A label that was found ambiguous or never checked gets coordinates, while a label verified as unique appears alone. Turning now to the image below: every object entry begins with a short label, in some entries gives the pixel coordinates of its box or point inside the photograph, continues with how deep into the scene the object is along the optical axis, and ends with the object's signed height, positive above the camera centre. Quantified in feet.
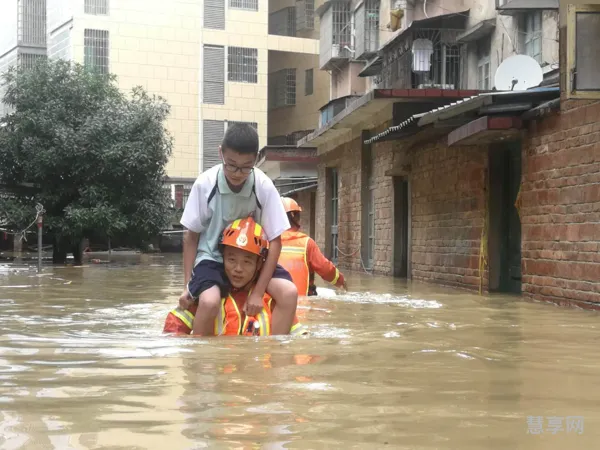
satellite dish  40.22 +6.51
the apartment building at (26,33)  130.41 +26.60
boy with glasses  17.92 -0.42
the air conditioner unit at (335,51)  97.19 +17.98
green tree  76.28 +4.92
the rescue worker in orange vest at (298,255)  26.71 -1.16
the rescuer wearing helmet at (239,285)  17.87 -1.43
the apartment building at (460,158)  32.14 +2.90
